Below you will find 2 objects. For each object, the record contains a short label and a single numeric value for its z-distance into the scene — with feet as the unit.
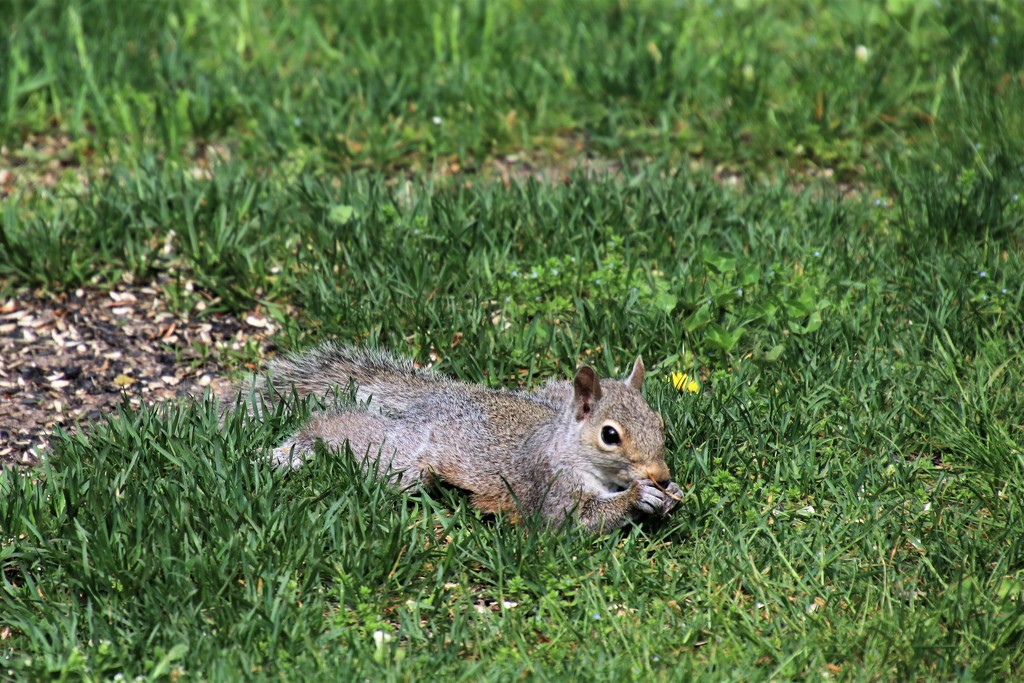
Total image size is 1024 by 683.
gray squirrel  22.50
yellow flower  27.24
